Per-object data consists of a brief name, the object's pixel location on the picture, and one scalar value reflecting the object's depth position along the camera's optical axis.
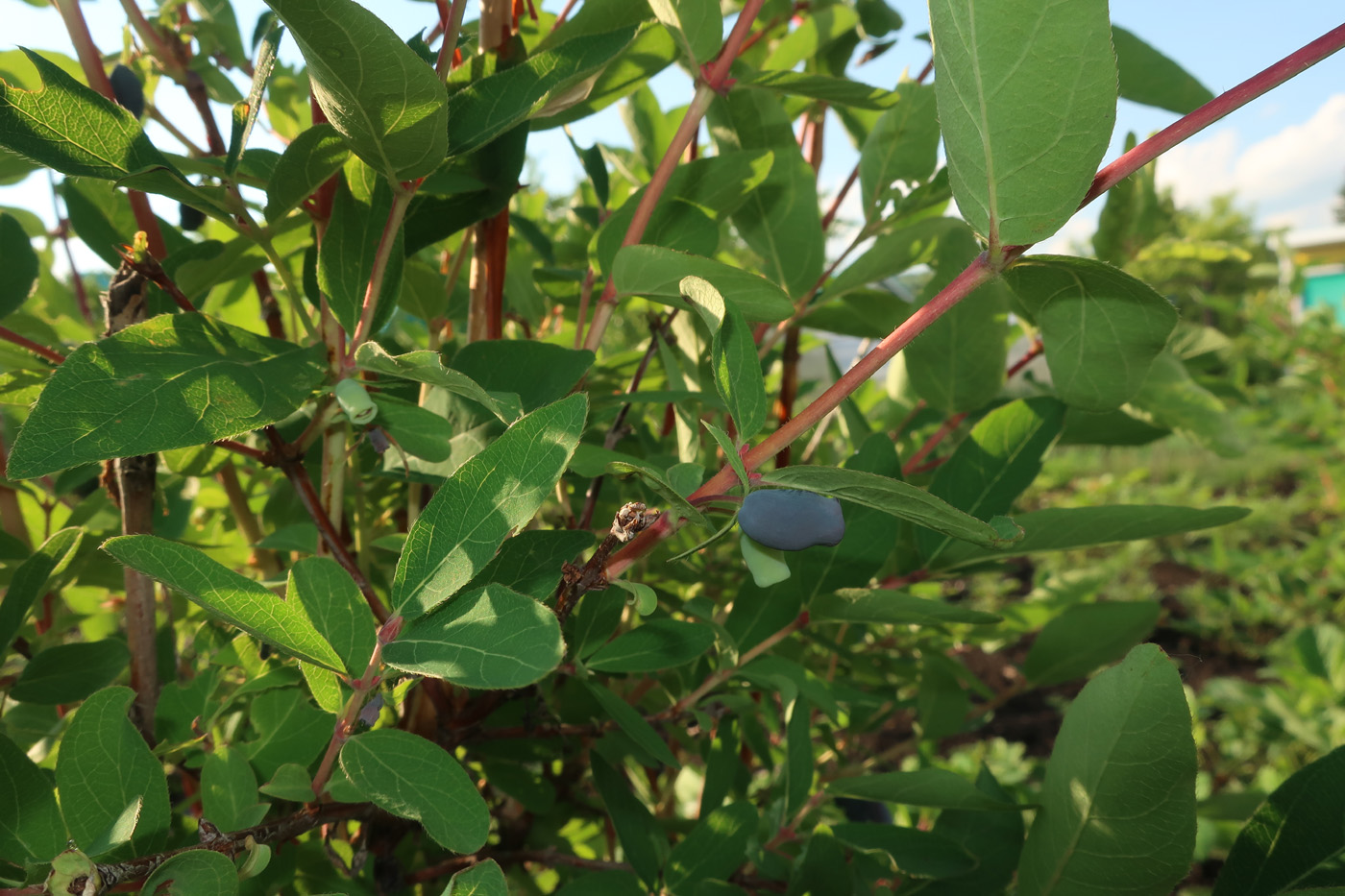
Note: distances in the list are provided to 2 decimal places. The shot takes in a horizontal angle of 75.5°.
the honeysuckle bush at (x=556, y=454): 0.31
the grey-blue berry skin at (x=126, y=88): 0.53
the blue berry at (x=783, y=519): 0.32
